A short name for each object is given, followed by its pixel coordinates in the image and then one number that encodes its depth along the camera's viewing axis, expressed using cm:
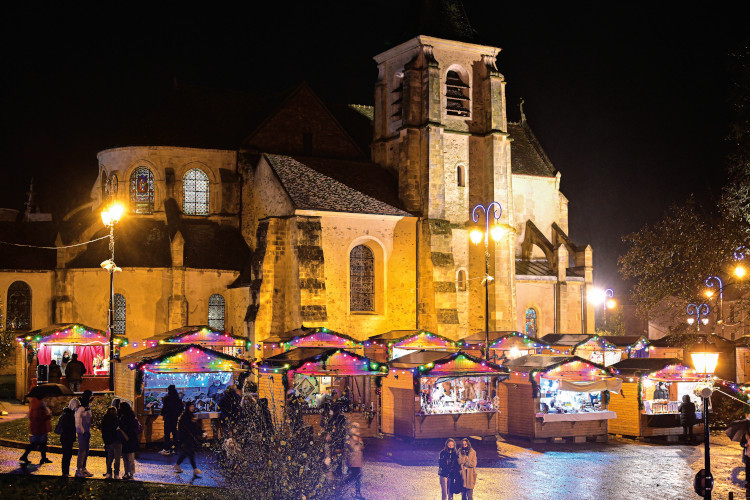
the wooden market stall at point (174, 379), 2552
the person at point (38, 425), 2089
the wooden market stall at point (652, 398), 2969
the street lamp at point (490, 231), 3216
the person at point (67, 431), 1973
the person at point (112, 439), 1959
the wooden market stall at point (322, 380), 2759
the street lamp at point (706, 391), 1752
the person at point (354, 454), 1755
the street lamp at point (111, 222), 2912
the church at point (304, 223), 4222
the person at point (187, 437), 2048
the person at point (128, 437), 1975
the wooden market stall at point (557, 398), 2842
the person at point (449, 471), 1678
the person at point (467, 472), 1672
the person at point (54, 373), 3322
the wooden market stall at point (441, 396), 2744
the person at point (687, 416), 2925
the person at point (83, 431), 2000
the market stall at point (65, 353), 3453
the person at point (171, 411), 2303
